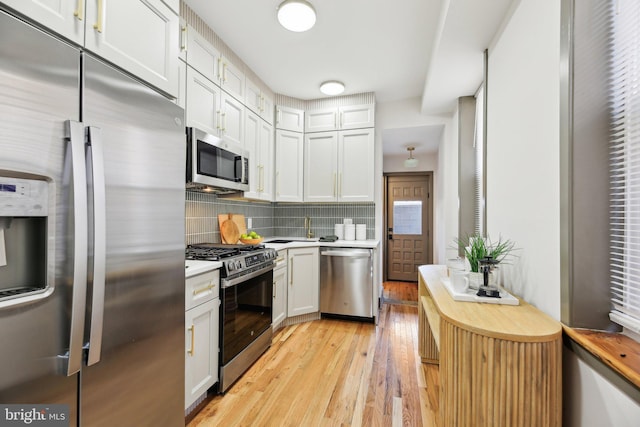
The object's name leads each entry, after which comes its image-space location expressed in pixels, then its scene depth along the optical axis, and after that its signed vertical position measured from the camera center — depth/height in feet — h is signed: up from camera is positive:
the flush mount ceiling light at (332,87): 10.17 +4.92
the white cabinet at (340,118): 11.07 +4.10
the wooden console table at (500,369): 3.11 -1.83
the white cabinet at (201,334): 4.99 -2.36
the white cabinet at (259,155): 9.24 +2.20
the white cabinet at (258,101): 9.25 +4.16
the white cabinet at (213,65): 6.65 +4.13
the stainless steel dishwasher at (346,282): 9.89 -2.46
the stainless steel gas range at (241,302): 5.97 -2.19
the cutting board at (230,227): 8.91 -0.42
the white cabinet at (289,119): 11.12 +4.06
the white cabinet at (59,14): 2.74 +2.15
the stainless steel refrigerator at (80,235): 2.48 -0.24
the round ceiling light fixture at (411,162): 15.43 +3.12
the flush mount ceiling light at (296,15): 6.17 +4.73
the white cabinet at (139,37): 3.46 +2.57
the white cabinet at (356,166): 10.98 +2.07
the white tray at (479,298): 4.26 -1.30
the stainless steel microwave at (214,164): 6.29 +1.33
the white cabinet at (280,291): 8.89 -2.58
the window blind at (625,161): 2.90 +0.65
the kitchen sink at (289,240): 11.10 -1.07
